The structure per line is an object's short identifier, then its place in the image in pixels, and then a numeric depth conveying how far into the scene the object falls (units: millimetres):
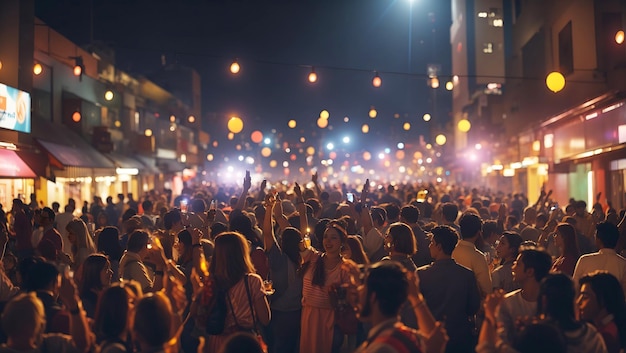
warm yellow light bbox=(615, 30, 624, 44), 17266
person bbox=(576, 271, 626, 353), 4918
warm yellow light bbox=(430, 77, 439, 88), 23466
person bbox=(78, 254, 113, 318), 6086
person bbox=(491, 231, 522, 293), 7285
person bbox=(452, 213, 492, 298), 7043
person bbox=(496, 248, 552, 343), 5184
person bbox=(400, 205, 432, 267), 9078
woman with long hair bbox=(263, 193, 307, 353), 7469
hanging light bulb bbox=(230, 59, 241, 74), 20828
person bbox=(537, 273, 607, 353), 4211
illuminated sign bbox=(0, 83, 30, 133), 19984
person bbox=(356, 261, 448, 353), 3902
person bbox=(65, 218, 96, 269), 9180
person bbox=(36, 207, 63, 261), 8045
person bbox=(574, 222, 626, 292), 6953
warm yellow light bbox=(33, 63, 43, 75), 24303
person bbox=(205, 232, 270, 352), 5637
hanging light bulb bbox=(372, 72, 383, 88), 22177
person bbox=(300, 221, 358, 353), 6770
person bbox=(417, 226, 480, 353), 6023
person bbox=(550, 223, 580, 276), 7762
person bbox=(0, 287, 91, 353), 4188
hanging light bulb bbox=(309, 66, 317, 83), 21844
